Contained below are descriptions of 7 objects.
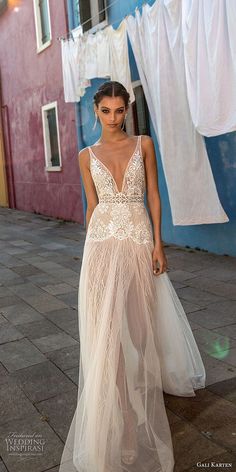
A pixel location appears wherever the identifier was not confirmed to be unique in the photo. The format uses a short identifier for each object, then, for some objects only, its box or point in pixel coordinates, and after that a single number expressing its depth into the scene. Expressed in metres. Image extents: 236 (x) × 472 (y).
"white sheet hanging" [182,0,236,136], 4.90
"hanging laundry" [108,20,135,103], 7.23
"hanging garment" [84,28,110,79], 7.70
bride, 2.30
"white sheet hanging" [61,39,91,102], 8.69
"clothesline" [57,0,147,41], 8.43
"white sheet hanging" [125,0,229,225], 5.81
